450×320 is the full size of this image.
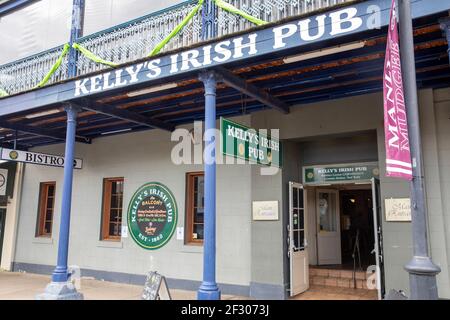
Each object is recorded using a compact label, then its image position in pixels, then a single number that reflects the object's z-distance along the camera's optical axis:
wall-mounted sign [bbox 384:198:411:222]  6.41
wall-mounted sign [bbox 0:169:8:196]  11.47
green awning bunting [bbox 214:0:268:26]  5.31
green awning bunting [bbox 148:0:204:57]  5.88
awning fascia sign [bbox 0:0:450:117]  4.56
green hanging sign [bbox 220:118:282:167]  5.42
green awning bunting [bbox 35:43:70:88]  7.54
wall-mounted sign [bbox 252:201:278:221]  7.53
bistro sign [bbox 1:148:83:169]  9.02
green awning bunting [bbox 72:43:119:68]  6.61
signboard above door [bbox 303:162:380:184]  7.36
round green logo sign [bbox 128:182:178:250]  8.85
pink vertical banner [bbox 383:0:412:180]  3.48
